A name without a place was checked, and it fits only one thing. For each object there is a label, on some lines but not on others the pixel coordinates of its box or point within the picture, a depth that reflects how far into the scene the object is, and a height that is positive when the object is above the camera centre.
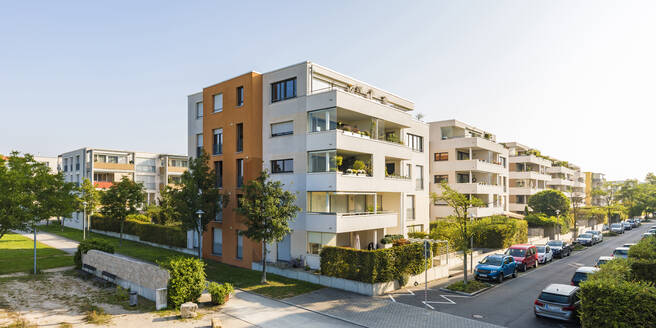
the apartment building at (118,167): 59.12 +1.99
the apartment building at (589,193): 107.19 -3.41
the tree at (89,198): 45.66 -2.35
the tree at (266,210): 22.92 -1.98
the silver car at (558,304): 16.19 -5.53
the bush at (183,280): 18.22 -5.05
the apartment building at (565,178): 80.56 +0.10
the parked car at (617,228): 63.11 -8.42
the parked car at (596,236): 48.06 -7.62
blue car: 24.17 -5.94
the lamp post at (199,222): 25.28 -3.34
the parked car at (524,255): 28.92 -6.16
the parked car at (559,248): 36.19 -6.84
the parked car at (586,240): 46.34 -7.66
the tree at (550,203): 54.38 -3.58
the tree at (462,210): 22.92 -1.98
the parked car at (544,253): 32.44 -6.68
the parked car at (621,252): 30.09 -6.02
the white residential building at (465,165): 45.47 +1.73
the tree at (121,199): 38.28 -2.17
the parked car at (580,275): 20.70 -5.45
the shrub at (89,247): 25.77 -4.78
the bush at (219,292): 18.77 -5.76
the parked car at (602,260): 25.85 -5.72
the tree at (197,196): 27.34 -1.35
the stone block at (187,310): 16.78 -5.96
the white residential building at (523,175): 65.00 +0.61
